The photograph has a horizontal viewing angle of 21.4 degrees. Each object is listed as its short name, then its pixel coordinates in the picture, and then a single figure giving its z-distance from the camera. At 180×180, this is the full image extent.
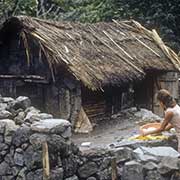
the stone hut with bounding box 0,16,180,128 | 12.16
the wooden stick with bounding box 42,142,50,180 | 8.24
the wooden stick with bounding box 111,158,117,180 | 8.40
